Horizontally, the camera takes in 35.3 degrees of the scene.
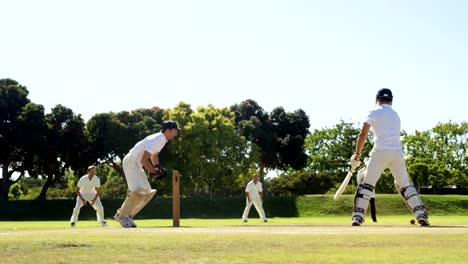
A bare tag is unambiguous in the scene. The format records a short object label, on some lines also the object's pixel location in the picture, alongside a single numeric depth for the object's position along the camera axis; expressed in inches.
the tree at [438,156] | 3553.2
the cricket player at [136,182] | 664.4
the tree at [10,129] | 2667.3
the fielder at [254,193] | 1263.5
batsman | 551.5
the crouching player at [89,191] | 1020.5
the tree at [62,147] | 2709.2
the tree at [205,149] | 2711.6
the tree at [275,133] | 3555.6
